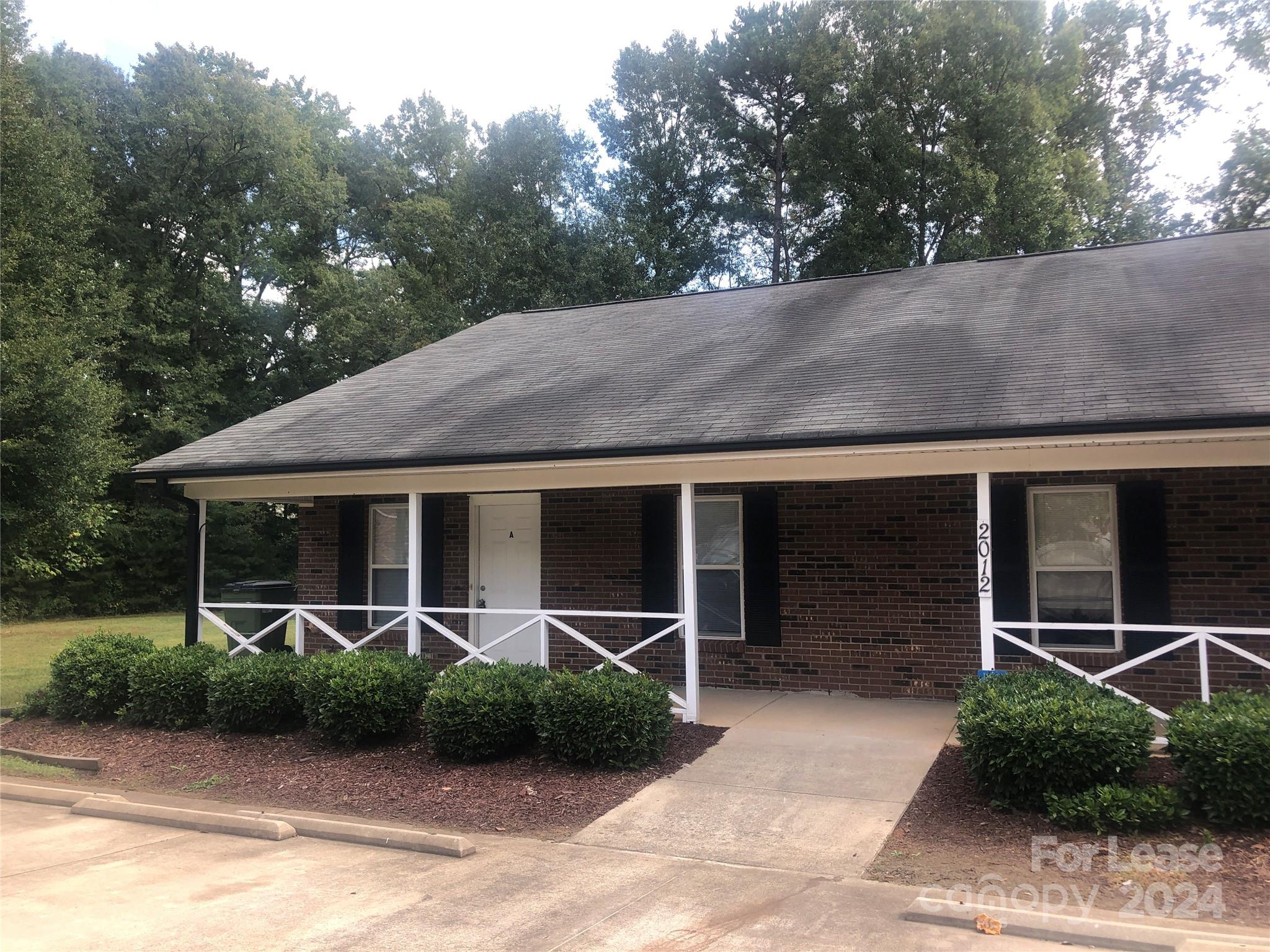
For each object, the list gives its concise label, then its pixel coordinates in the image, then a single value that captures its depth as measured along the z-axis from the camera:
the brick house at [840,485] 7.70
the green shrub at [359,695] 8.30
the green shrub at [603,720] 7.37
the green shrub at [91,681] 9.76
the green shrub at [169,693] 9.39
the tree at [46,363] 19.70
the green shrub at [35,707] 10.33
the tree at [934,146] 24.30
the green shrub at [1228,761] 5.45
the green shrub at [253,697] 8.95
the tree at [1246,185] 24.31
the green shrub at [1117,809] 5.55
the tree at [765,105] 31.00
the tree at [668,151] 30.80
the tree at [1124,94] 28.16
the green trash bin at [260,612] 12.82
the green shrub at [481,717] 7.70
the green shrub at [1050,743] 5.85
